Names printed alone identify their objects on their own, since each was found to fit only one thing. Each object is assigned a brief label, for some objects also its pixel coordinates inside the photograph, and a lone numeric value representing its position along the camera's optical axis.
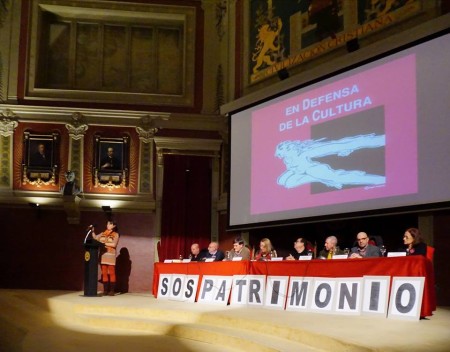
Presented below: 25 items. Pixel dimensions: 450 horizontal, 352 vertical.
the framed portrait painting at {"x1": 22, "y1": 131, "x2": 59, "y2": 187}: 12.29
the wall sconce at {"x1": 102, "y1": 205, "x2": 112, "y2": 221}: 12.18
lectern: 10.09
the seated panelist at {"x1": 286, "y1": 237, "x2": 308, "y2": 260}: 8.06
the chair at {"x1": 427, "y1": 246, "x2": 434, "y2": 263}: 6.63
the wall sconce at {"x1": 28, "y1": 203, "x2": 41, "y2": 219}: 12.09
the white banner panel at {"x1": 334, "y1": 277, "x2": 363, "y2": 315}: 6.31
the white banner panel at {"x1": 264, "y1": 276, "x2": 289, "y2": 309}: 7.23
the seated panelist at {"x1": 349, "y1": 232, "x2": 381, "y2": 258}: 7.08
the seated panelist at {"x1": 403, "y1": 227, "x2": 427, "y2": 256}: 6.57
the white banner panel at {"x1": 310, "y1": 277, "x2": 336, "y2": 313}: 6.63
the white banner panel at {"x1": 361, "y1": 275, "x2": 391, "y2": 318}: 6.04
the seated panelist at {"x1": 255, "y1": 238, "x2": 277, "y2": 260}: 8.45
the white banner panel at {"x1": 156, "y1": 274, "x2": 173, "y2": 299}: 9.45
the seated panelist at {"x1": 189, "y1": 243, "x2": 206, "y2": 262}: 9.92
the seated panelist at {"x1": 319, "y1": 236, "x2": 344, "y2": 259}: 7.62
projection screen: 7.47
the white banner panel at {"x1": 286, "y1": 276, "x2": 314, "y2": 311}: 6.93
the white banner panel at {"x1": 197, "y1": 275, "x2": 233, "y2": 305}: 8.20
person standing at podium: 10.80
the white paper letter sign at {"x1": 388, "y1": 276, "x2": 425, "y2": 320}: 5.74
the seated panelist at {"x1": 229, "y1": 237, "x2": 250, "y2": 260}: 8.85
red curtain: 12.28
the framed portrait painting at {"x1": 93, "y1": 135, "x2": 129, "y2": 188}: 12.43
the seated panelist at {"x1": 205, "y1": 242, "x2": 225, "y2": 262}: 9.36
